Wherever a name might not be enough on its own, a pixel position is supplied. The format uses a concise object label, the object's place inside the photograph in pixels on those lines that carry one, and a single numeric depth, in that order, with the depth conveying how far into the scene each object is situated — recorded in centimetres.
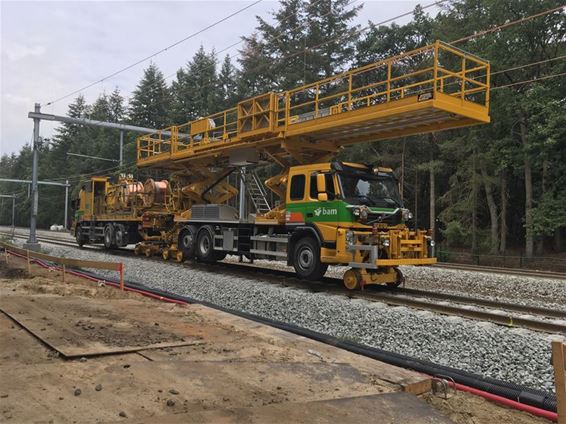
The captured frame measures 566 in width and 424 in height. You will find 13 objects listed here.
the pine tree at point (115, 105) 8845
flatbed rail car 2086
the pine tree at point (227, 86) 4694
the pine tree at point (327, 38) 3841
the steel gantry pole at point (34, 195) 2366
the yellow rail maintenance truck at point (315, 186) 1104
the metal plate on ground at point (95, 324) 540
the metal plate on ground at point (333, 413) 361
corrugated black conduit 444
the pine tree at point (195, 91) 5722
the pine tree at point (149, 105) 6794
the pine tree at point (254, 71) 4147
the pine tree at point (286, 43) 3868
